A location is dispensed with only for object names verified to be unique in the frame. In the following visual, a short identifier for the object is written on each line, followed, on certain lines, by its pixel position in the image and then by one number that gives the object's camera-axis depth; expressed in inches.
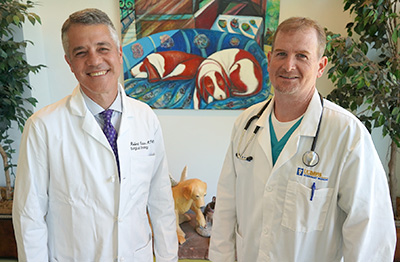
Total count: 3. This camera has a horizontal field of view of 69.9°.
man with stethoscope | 41.6
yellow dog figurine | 92.1
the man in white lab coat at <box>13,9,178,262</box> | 44.8
